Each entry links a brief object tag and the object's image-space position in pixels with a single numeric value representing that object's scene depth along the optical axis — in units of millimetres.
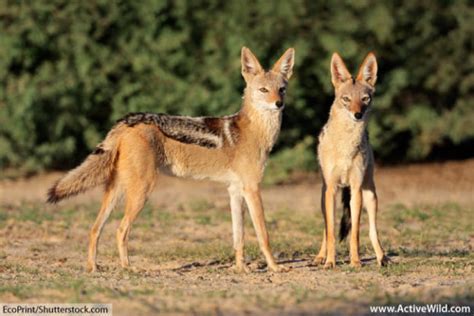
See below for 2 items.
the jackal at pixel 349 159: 18094
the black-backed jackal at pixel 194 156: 17516
